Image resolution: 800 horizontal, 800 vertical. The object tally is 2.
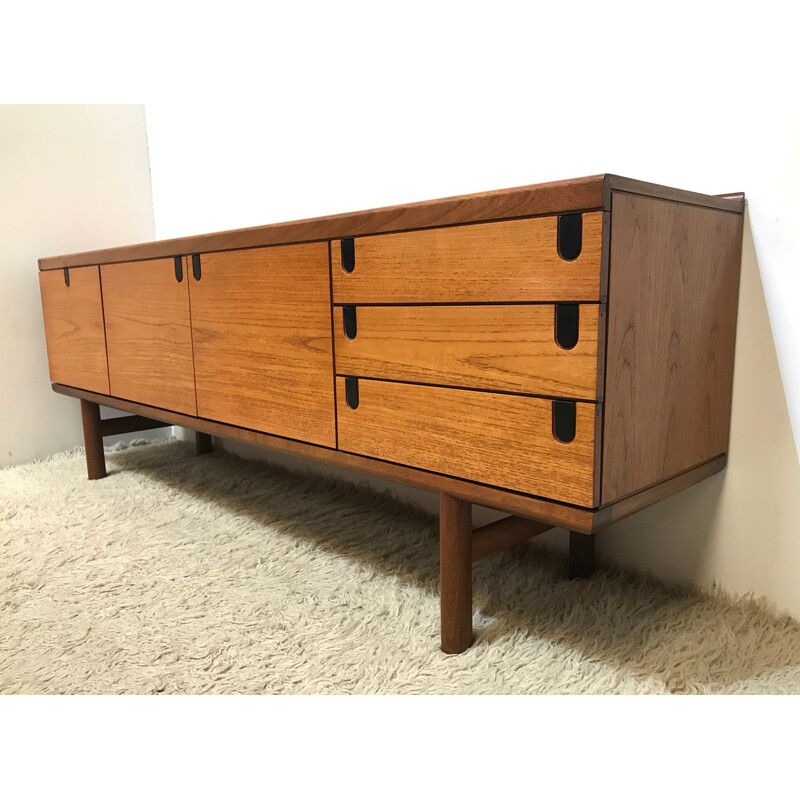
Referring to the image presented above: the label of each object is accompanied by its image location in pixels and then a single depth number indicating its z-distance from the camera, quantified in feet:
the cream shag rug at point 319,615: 2.77
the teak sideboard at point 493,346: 2.35
